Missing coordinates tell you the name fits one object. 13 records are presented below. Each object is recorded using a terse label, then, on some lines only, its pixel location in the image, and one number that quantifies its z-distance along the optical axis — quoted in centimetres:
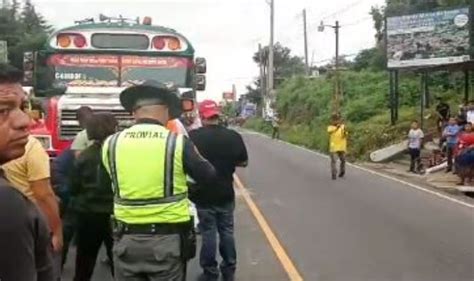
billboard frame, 2820
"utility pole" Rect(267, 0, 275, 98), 6781
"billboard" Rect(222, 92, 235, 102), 11462
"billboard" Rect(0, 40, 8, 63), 1526
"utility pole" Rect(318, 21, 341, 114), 4688
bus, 1260
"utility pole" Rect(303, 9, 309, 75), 7650
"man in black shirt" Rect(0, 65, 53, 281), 225
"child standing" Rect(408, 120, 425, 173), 2408
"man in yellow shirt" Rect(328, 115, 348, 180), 2089
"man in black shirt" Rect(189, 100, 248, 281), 756
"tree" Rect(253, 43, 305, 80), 10838
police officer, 495
